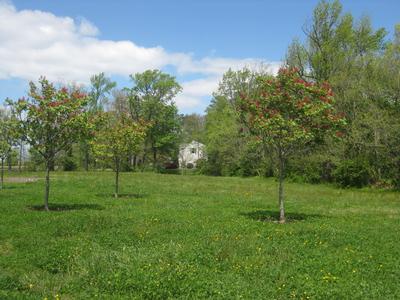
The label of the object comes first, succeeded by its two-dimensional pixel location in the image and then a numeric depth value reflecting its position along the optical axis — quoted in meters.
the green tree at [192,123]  85.44
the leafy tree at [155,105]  69.62
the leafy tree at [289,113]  15.09
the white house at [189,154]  82.82
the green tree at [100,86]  70.88
